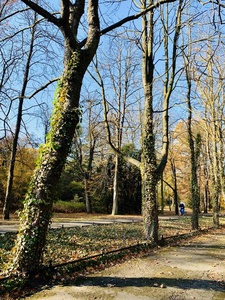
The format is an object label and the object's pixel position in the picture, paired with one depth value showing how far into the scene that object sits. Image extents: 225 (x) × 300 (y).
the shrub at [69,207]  23.53
